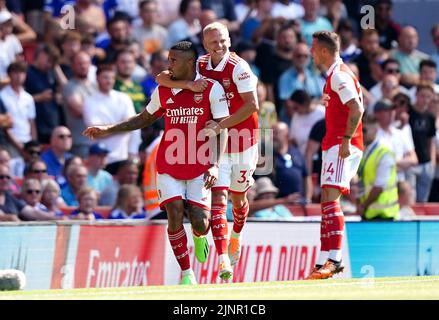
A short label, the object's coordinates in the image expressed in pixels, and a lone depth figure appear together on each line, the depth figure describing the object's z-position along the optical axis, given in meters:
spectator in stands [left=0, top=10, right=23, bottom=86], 17.69
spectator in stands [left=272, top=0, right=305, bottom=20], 20.83
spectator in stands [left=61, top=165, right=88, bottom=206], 16.19
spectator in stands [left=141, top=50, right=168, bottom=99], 18.34
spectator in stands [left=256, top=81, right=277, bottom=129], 17.56
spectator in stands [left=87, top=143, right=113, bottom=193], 16.88
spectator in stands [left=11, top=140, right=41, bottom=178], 16.47
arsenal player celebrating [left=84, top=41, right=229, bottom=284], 11.81
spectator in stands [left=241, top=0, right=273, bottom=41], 20.38
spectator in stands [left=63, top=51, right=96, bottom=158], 17.52
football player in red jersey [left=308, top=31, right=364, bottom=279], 12.05
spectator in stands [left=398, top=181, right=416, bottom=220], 17.12
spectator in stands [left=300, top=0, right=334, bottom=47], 20.47
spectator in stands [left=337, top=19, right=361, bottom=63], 20.33
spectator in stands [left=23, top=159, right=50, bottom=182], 15.97
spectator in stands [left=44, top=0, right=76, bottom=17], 19.09
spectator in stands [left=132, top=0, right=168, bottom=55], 19.73
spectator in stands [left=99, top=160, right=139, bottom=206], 16.56
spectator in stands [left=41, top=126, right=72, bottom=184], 16.70
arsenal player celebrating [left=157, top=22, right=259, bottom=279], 11.95
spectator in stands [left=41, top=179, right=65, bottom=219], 15.55
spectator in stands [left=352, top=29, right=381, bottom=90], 20.38
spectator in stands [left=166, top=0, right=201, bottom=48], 19.88
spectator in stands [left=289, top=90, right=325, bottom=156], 18.39
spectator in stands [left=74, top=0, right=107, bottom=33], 19.28
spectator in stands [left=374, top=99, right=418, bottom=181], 18.39
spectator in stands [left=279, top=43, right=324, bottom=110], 19.25
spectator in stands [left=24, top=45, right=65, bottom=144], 17.55
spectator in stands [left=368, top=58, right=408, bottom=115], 19.89
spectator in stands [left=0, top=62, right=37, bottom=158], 17.05
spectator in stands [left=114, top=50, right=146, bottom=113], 18.17
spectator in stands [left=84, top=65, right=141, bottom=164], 17.50
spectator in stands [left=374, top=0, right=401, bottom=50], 21.69
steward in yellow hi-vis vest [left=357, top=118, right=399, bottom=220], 15.73
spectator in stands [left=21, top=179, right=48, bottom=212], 15.31
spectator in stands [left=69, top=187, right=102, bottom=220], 15.32
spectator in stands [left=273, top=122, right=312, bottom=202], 17.17
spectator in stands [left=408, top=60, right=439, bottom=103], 20.62
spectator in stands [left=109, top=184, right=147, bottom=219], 15.46
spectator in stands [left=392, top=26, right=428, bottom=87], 20.92
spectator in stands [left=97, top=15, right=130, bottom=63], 18.83
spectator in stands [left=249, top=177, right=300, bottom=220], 16.05
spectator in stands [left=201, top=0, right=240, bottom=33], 20.66
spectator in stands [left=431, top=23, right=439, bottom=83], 21.88
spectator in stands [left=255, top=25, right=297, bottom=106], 19.44
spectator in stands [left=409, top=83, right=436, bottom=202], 19.05
